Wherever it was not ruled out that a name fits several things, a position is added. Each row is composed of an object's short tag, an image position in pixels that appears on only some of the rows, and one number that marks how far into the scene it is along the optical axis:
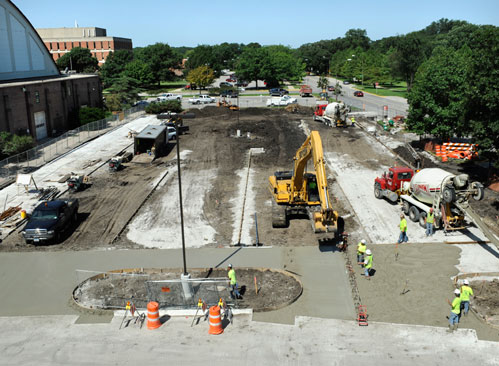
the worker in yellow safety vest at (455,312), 15.11
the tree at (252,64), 102.94
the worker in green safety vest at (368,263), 18.52
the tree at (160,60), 115.38
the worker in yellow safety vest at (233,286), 16.91
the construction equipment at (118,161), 36.47
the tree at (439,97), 37.59
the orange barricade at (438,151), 39.42
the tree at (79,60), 118.44
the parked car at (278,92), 93.66
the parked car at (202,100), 80.56
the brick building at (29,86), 45.25
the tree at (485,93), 27.00
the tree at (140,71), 106.60
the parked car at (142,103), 76.88
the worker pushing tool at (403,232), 21.79
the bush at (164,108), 68.88
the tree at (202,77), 98.06
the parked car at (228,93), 86.19
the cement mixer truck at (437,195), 21.88
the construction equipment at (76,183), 31.55
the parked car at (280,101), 76.94
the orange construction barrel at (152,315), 15.52
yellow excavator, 23.02
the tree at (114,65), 109.95
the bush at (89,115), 56.69
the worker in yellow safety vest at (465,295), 15.73
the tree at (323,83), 95.19
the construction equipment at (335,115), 53.16
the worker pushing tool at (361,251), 19.73
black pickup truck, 22.75
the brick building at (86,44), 152.62
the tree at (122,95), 70.94
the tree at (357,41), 180.57
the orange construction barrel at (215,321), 15.12
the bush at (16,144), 38.00
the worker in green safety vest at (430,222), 22.58
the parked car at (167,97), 82.06
